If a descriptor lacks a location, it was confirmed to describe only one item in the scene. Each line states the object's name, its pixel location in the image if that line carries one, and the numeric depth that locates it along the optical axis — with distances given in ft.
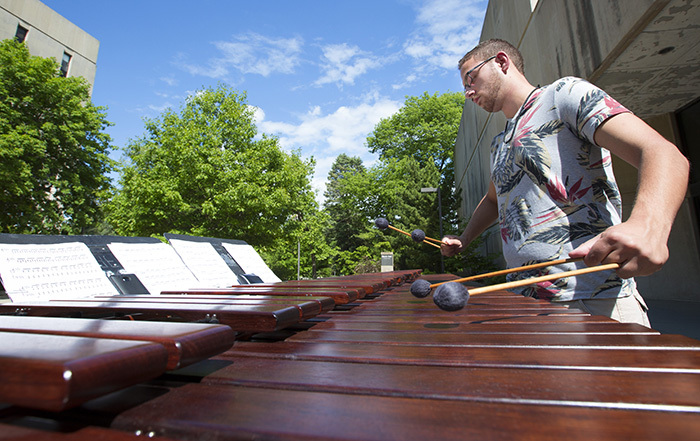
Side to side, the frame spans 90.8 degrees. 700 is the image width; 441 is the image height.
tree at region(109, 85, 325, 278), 46.88
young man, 3.74
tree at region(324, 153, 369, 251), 85.76
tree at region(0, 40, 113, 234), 43.70
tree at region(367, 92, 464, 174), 84.84
